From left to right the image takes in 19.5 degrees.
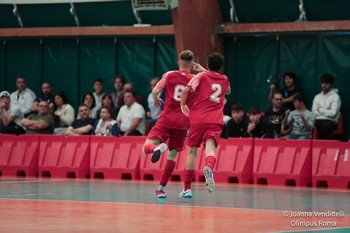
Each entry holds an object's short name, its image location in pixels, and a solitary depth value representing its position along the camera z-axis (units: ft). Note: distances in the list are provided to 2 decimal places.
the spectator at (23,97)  96.27
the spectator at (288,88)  83.97
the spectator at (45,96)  94.27
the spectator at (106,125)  84.43
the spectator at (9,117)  90.74
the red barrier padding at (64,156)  84.02
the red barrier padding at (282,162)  75.00
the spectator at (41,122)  87.86
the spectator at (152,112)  86.79
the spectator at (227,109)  83.46
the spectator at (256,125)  79.56
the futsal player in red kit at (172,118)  59.16
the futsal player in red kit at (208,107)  57.77
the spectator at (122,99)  88.13
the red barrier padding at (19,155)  86.02
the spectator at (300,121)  78.48
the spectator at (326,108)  79.41
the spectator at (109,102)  87.61
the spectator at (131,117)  84.07
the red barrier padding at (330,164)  72.90
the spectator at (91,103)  90.38
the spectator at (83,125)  86.69
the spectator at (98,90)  93.20
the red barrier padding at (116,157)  81.41
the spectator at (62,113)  91.15
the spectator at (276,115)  79.46
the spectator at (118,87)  91.20
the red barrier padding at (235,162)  76.69
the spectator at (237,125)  80.07
